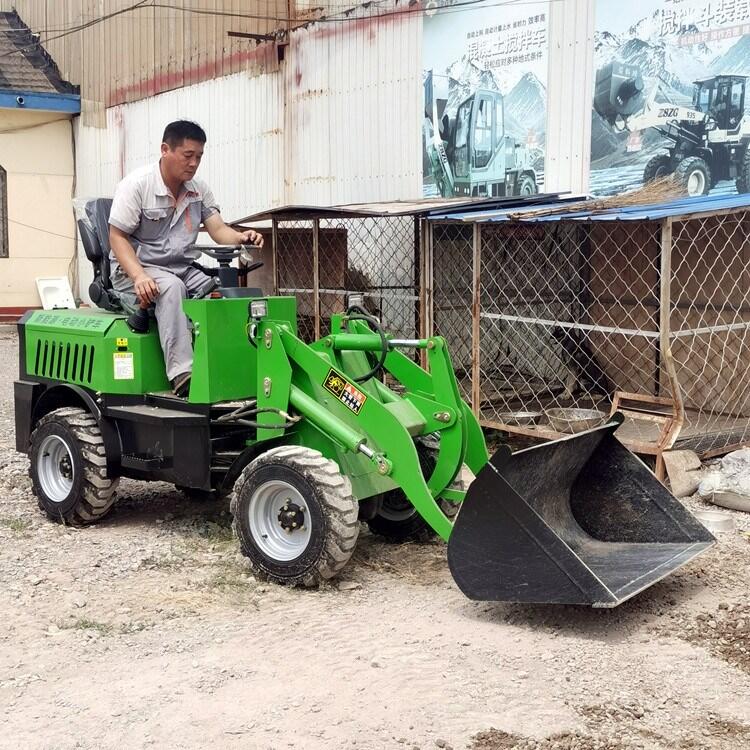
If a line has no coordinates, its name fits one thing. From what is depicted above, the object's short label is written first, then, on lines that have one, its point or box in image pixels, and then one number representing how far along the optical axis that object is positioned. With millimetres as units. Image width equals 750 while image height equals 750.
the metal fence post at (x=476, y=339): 8484
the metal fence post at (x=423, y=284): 8969
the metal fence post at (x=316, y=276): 9930
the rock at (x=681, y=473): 7266
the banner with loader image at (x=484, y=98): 9875
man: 5965
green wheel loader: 4707
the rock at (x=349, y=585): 5281
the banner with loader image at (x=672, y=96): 8359
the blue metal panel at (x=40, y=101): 17547
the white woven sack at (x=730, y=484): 7066
